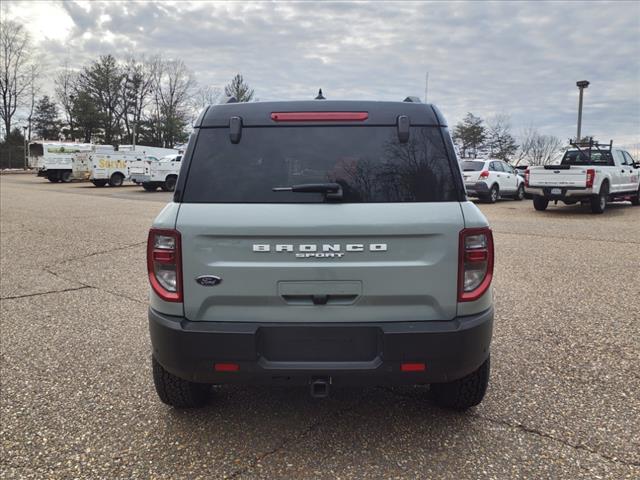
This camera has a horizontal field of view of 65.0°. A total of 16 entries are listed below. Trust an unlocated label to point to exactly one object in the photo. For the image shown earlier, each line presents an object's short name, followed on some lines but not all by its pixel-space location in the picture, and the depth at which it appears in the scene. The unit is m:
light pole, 23.89
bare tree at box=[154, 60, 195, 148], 58.75
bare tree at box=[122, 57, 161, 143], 61.44
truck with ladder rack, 14.18
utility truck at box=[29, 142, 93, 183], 33.28
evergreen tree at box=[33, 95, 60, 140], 59.22
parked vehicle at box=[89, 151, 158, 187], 28.69
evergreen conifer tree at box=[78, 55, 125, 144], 57.84
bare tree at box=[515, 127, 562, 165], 59.34
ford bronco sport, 2.46
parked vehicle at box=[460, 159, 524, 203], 18.42
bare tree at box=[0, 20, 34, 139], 57.62
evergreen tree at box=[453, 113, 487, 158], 51.03
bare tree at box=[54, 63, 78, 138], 57.45
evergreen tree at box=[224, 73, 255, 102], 56.09
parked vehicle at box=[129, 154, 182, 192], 25.50
